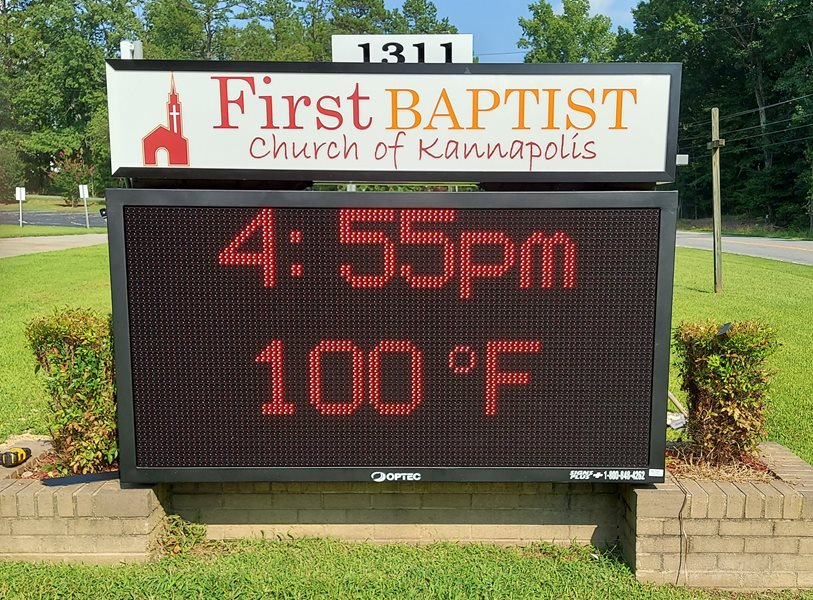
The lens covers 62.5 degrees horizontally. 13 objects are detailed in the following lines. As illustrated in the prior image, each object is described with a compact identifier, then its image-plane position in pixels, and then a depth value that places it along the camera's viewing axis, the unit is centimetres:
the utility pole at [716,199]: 1358
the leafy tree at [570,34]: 7219
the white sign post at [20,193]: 3455
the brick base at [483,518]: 348
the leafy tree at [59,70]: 6321
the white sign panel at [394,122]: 336
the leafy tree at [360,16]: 7044
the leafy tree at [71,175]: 5578
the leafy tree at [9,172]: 3982
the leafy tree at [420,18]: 7951
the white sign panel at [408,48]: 368
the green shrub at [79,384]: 365
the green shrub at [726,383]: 367
